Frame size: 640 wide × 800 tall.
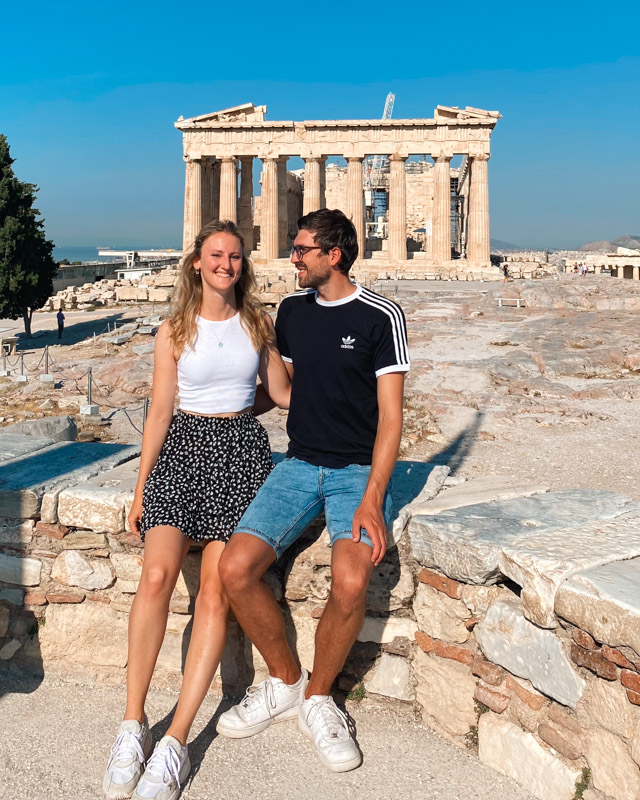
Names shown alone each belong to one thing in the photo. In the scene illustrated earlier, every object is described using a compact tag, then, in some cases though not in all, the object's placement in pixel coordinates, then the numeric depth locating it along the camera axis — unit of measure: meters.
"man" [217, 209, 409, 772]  3.45
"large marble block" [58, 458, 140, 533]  4.11
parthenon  39.59
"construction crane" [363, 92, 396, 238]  55.88
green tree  29.45
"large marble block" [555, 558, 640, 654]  2.79
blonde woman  3.42
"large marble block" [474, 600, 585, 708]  3.06
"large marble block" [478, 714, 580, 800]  3.08
